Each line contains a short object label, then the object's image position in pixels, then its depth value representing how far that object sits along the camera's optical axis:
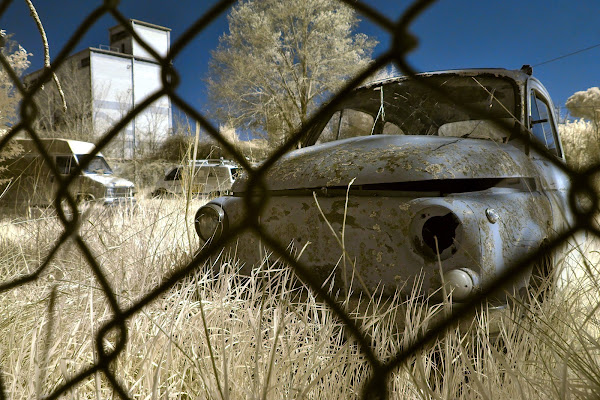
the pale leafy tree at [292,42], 10.14
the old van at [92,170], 8.79
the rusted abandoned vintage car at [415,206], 1.53
